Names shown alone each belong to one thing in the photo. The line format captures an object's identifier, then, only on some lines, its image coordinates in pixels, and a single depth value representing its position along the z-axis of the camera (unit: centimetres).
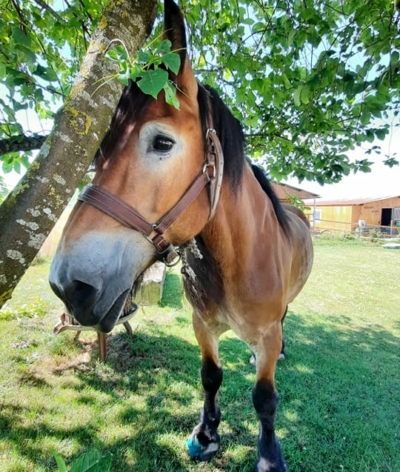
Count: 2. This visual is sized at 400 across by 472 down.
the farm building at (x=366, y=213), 2894
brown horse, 103
